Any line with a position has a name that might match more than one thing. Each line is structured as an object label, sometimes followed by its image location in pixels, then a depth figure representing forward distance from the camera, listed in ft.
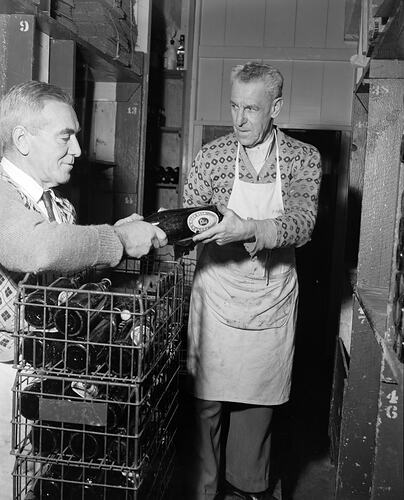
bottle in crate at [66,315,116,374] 4.51
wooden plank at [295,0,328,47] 16.44
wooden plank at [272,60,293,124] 16.56
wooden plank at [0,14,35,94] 8.41
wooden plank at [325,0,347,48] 16.33
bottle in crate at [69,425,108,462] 4.62
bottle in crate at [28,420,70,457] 4.70
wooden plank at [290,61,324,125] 16.52
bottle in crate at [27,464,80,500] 4.82
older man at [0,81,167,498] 4.66
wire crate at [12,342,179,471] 4.43
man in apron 7.49
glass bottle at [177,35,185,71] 17.13
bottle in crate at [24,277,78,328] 4.45
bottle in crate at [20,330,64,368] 4.61
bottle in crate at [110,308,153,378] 4.35
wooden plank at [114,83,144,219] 14.57
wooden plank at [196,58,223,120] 16.93
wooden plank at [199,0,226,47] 16.90
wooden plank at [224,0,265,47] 16.72
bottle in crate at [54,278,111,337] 4.36
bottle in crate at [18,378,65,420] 4.68
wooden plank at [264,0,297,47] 16.58
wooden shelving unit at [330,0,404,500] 6.91
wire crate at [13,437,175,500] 4.61
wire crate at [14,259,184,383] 4.35
